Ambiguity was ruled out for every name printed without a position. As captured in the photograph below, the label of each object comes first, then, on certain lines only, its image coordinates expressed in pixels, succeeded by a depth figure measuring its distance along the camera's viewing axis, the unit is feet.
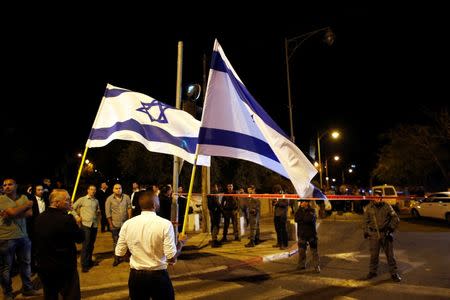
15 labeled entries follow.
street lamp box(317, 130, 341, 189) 112.30
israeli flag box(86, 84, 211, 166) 24.56
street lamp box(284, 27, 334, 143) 55.11
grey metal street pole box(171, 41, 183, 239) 29.86
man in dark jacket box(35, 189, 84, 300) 14.98
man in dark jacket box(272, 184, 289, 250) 38.09
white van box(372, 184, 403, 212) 89.10
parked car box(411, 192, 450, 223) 64.59
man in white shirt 13.05
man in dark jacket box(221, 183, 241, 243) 41.91
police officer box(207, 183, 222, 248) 39.67
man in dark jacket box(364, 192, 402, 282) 26.91
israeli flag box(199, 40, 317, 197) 20.31
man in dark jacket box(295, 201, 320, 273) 29.60
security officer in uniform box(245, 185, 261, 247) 40.29
